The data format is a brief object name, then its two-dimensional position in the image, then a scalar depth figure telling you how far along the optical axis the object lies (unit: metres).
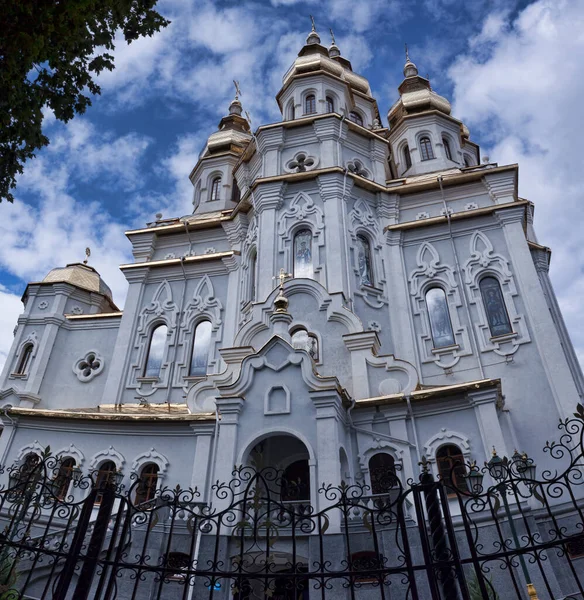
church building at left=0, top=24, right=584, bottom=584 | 12.59
